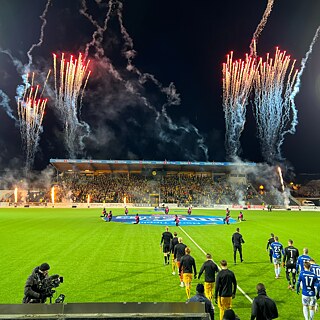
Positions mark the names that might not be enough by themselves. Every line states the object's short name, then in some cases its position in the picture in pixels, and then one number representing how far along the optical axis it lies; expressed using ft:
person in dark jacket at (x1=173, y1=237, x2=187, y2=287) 46.01
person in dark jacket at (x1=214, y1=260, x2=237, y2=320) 30.45
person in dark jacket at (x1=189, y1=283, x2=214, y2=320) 22.15
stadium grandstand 270.26
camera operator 26.43
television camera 27.17
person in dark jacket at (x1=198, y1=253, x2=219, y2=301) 34.86
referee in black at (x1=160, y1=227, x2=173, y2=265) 56.75
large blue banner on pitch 131.03
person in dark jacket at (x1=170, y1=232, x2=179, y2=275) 51.78
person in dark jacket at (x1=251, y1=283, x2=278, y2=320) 23.59
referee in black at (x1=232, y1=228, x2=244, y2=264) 57.68
